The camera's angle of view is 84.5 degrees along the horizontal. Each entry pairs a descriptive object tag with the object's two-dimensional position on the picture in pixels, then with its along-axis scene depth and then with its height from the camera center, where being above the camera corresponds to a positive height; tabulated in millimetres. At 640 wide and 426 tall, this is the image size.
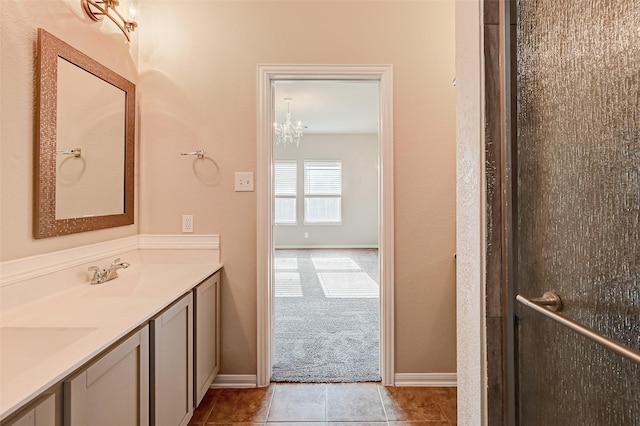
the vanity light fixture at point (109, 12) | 1808 +1122
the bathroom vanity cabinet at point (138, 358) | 921 -477
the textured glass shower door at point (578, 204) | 620 +27
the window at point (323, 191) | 8477 +647
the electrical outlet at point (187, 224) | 2346 -40
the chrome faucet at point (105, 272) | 1760 -282
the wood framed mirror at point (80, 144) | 1515 +377
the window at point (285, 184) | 8438 +814
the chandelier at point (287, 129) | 5888 +1589
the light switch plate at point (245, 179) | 2334 +257
